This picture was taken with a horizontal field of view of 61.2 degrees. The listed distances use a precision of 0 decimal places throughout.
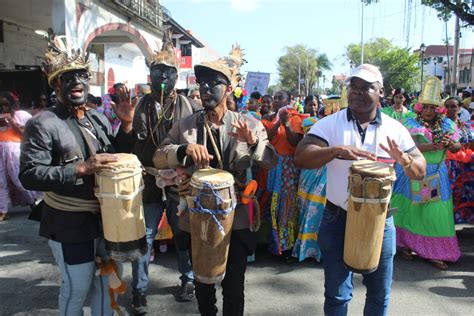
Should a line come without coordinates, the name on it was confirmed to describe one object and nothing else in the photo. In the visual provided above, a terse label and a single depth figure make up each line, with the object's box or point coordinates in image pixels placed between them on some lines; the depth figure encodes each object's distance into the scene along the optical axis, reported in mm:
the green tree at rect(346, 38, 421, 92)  60844
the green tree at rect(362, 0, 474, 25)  9687
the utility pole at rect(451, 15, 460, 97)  19562
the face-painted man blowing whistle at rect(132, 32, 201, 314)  3398
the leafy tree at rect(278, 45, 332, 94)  92938
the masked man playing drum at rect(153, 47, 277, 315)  2525
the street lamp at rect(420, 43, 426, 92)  28516
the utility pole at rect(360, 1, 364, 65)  40409
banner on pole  9492
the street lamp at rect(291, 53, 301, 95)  87775
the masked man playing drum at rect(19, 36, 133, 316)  2316
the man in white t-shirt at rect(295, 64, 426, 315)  2516
